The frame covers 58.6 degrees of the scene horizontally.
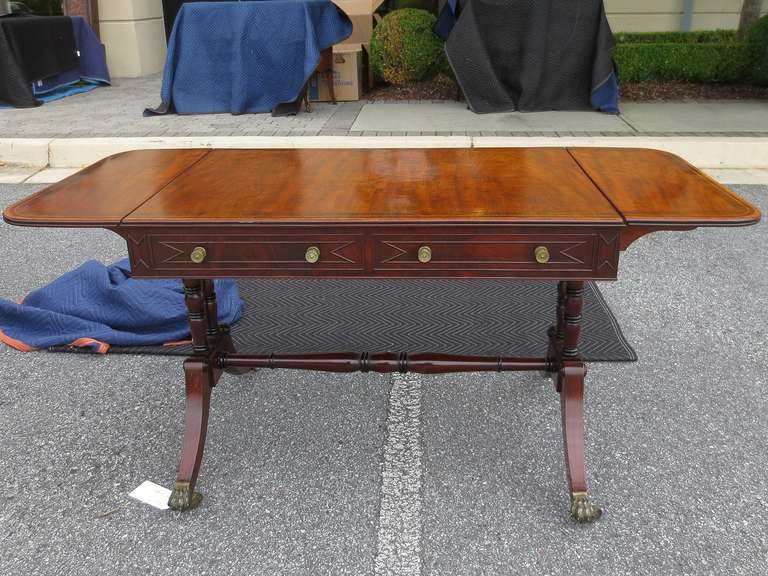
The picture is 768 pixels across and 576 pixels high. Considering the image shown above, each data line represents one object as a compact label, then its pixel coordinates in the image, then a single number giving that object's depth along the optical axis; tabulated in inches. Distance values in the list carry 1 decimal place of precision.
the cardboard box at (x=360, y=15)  276.7
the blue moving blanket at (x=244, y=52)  243.4
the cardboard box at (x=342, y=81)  279.7
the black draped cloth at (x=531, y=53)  233.6
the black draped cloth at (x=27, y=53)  271.1
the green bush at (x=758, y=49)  265.6
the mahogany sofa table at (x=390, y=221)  67.6
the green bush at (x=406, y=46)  273.9
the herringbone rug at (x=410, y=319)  115.9
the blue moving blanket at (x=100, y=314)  116.7
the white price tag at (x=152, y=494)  81.4
